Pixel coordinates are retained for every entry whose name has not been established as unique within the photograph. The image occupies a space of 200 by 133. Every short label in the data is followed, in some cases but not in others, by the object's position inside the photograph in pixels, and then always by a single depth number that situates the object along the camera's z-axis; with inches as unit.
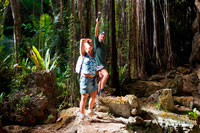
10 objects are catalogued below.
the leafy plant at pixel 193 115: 197.5
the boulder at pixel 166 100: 218.7
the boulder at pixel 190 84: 285.5
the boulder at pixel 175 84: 267.7
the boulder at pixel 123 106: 177.8
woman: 131.0
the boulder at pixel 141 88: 263.7
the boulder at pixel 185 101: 242.4
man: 154.0
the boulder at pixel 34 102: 146.7
